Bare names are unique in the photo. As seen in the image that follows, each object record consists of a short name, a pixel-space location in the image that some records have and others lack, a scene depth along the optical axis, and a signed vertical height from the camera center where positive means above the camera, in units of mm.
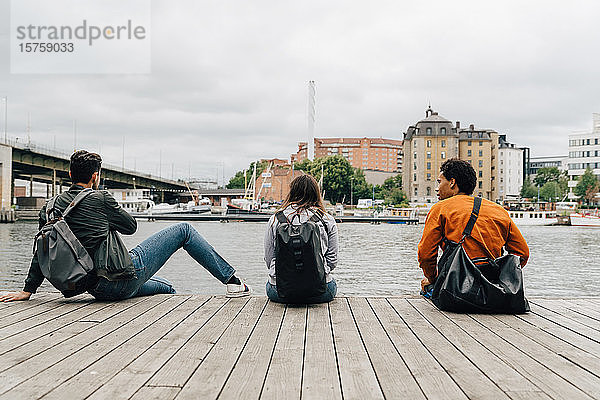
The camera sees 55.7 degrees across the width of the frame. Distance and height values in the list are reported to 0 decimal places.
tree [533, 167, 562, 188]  116812 +5389
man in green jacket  4328 -381
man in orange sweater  4367 -202
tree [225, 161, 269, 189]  132750 +6660
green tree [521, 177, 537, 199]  117250 +2157
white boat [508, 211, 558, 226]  65125 -1920
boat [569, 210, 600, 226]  63062 -2021
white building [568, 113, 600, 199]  95438 +8337
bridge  51562 +3637
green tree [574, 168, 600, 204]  87562 +2400
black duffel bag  4273 -615
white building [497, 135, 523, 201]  134000 +7999
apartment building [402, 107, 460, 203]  92812 +8052
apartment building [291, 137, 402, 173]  172000 +15516
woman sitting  4273 -364
